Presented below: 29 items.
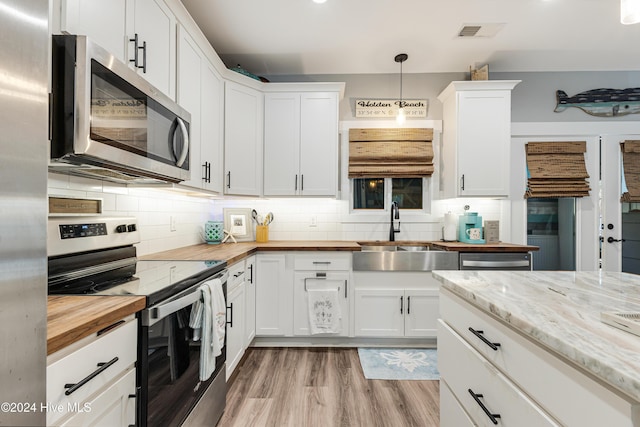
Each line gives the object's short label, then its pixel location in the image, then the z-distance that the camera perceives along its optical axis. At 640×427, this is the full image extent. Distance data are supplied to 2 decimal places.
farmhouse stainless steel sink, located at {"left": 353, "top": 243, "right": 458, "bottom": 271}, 2.68
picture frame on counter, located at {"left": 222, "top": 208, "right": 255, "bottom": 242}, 3.07
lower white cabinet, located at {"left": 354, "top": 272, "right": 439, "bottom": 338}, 2.70
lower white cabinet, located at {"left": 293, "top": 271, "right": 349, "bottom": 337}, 2.70
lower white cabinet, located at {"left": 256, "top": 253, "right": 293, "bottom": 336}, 2.70
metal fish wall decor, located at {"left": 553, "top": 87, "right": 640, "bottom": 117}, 3.28
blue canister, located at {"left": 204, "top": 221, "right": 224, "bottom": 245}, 2.86
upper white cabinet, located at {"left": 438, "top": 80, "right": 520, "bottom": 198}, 2.96
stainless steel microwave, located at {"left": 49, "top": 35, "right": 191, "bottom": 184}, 1.03
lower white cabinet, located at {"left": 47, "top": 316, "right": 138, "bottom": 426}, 0.71
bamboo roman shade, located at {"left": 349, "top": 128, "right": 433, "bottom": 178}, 3.25
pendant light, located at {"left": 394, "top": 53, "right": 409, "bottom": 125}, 2.83
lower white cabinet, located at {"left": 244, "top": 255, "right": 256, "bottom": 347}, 2.45
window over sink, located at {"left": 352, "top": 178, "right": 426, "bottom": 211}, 3.37
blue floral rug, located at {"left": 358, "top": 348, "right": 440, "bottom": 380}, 2.28
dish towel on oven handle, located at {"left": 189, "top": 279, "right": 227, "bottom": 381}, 1.40
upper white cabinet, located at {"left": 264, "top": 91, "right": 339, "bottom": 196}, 3.01
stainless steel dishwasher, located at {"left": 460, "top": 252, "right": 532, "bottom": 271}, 2.64
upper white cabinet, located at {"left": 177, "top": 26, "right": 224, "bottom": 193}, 2.02
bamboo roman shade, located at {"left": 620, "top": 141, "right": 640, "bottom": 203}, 3.20
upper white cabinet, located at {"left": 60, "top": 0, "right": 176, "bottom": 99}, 1.14
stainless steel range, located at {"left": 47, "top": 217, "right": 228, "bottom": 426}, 1.06
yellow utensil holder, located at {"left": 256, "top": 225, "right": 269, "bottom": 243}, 3.11
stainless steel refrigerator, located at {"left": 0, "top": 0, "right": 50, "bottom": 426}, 0.43
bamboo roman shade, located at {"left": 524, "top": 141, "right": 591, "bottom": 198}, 3.22
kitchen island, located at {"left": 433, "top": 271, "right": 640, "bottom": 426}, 0.58
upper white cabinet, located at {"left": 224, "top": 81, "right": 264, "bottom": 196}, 2.79
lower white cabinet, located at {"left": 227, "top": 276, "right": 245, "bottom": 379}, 1.98
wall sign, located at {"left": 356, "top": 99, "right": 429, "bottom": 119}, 3.31
